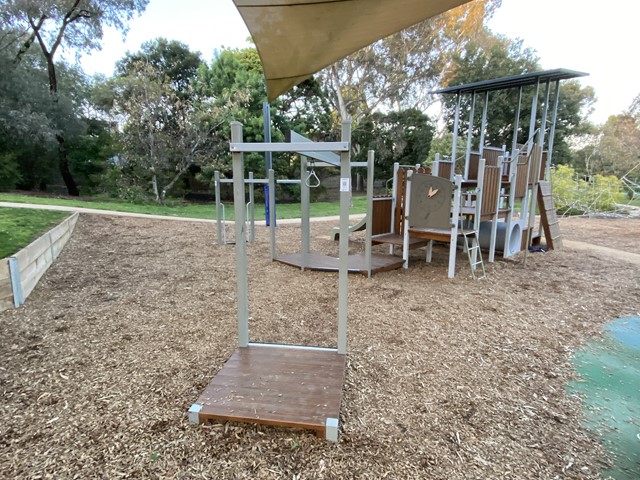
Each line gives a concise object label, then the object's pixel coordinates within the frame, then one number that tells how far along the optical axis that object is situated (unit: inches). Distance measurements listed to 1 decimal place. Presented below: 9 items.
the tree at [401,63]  818.8
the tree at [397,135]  893.2
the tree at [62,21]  551.5
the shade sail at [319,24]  85.1
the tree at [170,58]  764.0
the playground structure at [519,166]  249.8
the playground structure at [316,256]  213.2
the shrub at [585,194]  524.7
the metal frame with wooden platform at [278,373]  81.4
